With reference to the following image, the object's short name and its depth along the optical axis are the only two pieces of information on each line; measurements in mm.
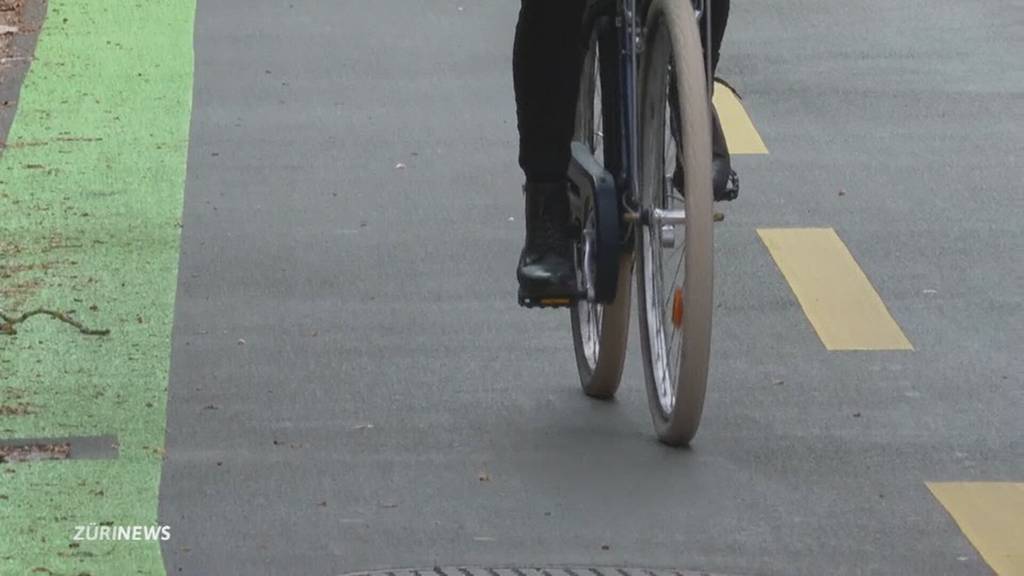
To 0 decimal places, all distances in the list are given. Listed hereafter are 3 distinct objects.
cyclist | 10625
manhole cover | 9211
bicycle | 9898
